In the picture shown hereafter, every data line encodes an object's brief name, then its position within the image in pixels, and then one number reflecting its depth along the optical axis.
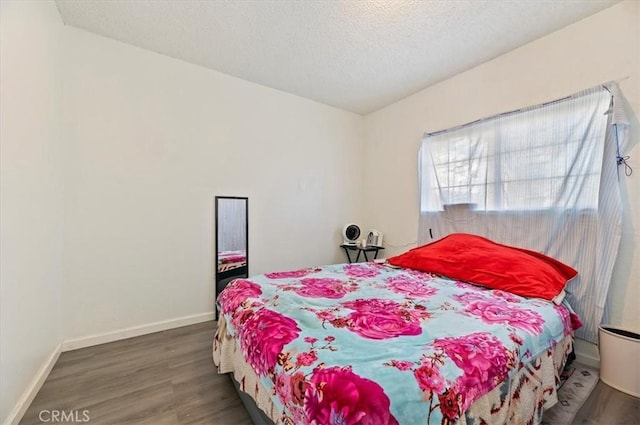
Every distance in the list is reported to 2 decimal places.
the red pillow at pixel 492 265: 1.91
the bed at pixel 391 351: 0.86
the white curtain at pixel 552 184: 2.03
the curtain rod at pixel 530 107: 2.05
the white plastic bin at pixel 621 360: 1.72
